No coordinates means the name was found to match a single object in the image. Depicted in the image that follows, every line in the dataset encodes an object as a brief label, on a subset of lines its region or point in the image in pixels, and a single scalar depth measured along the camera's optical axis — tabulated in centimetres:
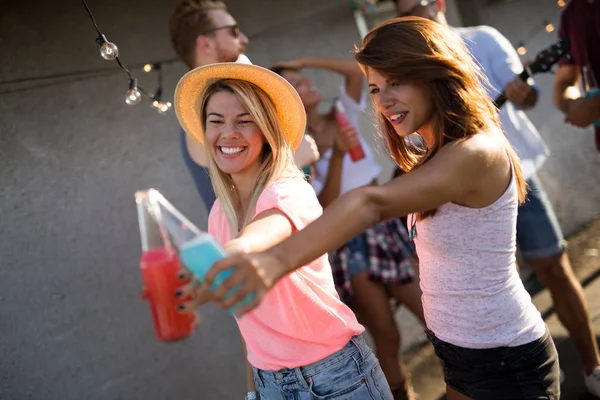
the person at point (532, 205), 329
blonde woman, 200
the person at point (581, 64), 360
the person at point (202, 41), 320
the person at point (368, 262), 340
